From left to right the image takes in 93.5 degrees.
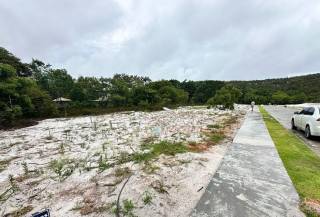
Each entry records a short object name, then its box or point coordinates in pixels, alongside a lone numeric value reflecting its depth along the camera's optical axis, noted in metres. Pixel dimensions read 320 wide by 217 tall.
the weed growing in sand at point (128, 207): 2.42
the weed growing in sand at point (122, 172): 3.55
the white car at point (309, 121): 6.01
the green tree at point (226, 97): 19.89
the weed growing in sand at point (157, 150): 4.38
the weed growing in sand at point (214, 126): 8.17
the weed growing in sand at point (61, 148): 5.64
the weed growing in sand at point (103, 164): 3.94
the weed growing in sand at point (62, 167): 3.75
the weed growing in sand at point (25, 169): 4.10
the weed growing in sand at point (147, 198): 2.64
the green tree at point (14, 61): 21.53
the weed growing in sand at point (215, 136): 5.86
